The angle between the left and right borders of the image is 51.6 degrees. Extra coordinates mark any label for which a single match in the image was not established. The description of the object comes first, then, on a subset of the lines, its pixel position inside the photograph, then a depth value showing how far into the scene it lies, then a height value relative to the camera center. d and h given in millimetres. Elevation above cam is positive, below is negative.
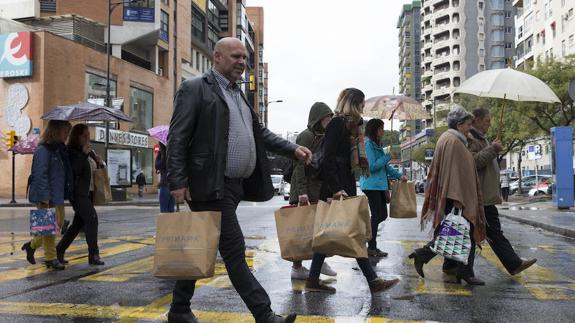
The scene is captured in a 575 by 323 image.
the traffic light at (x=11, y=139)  26547 +1950
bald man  3906 +162
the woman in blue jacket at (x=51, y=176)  6805 +73
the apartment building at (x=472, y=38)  102188 +24664
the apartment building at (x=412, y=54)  132625 +29044
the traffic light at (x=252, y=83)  28141 +4672
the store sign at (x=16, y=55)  31322 +6802
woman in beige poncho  5926 -49
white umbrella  6637 +1059
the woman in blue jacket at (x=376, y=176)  7805 +61
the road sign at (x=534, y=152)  29984 +1420
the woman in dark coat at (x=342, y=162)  5297 +171
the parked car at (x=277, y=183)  41919 -134
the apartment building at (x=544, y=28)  54938 +15779
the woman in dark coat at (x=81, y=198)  7125 -190
